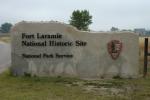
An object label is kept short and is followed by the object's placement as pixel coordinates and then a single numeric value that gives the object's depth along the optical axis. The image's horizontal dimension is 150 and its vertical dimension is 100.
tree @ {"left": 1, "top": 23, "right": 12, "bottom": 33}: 107.38
